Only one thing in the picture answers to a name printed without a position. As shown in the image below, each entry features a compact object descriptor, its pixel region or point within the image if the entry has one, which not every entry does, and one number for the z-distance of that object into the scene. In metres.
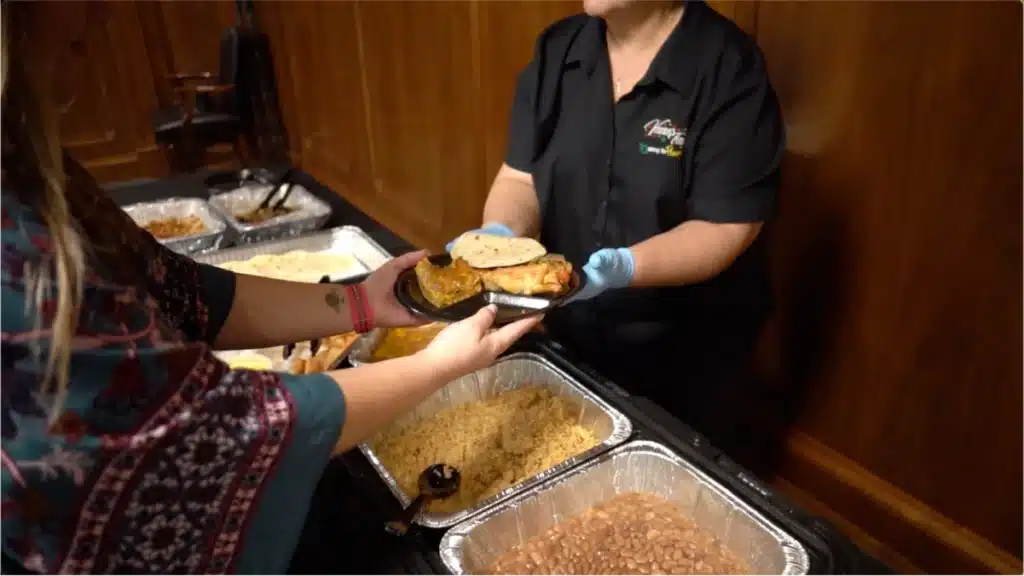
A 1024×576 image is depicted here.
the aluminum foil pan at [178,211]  2.31
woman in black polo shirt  1.30
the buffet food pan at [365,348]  1.38
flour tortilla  1.25
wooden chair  3.56
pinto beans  0.96
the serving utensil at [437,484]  1.01
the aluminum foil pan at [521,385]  1.07
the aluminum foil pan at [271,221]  2.21
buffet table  0.90
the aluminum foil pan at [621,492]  0.94
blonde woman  0.60
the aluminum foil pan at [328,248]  2.08
